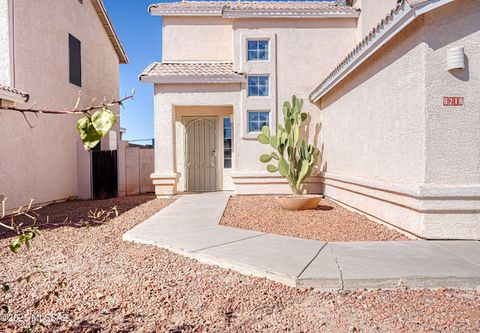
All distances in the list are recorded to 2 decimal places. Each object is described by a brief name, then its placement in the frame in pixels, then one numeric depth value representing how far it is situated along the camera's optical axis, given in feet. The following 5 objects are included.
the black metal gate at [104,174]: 40.65
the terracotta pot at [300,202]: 25.45
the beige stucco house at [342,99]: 15.98
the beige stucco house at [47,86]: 28.02
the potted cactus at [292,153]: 29.01
